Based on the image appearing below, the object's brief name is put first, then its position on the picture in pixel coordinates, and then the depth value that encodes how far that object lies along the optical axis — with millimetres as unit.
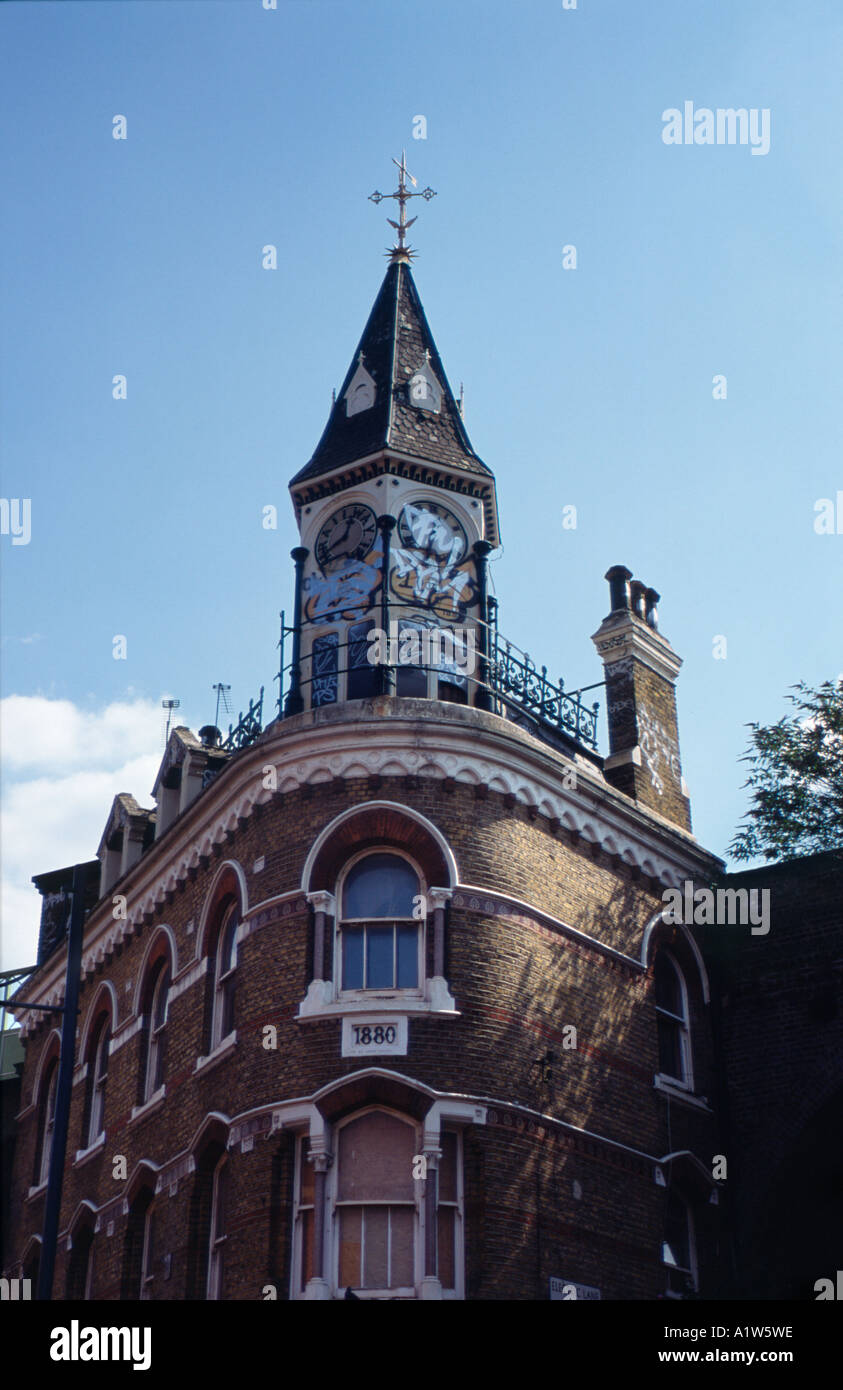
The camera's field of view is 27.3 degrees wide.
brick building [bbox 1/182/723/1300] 20750
